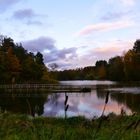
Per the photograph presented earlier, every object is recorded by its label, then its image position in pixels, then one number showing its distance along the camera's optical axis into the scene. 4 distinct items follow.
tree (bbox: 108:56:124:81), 54.02
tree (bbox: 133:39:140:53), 52.95
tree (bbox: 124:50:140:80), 49.63
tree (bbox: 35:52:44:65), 48.69
